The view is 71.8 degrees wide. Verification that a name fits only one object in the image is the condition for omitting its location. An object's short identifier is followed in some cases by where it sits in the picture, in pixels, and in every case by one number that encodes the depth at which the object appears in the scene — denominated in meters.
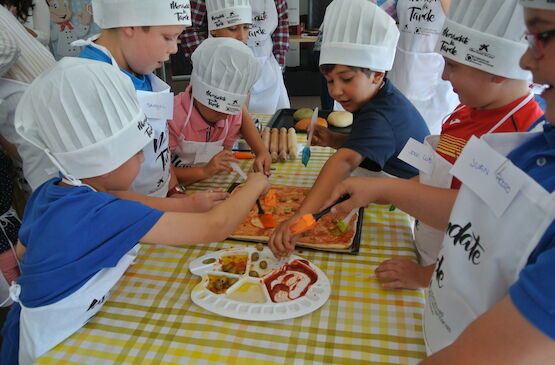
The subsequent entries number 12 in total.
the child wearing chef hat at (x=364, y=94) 1.15
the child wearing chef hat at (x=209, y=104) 1.44
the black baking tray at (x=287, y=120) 1.99
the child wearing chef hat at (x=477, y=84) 0.84
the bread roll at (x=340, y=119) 1.99
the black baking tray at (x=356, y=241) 0.99
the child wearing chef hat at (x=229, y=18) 2.06
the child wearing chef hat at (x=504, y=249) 0.41
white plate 0.78
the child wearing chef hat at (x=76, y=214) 0.73
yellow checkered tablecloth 0.71
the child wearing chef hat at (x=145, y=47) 1.09
